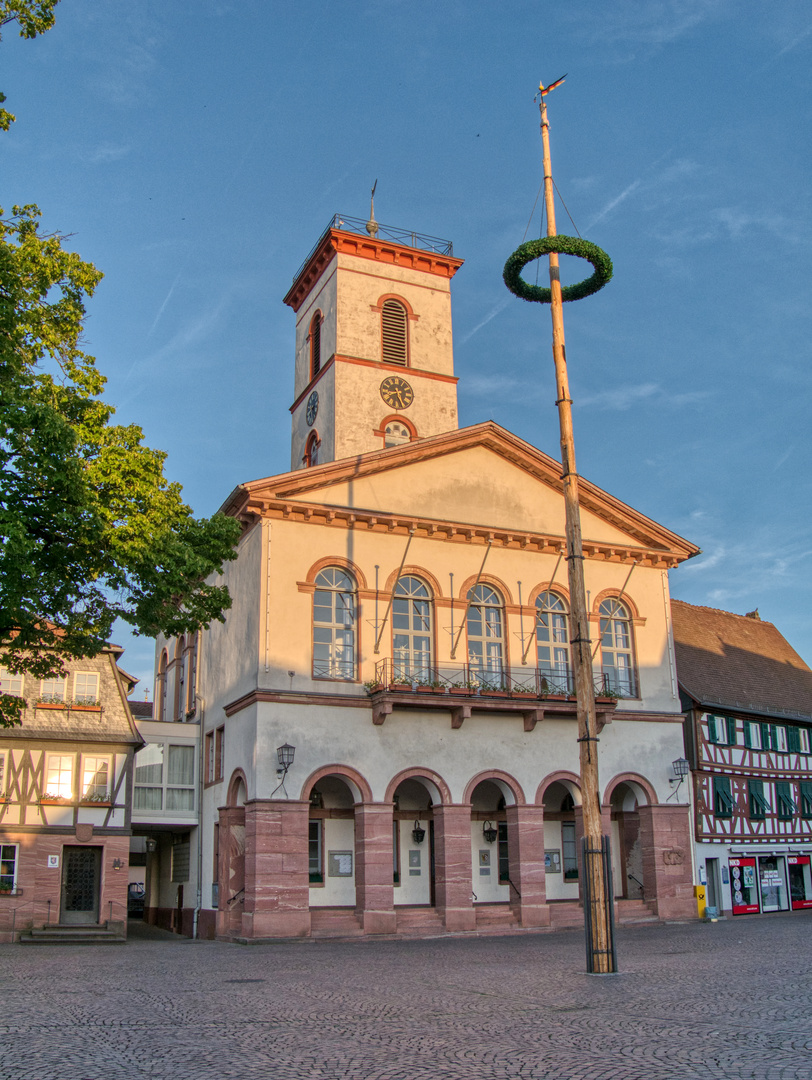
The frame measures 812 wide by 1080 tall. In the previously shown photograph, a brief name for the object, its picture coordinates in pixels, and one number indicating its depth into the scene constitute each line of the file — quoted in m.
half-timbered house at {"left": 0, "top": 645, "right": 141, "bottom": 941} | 25.17
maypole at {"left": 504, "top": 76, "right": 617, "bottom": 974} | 13.05
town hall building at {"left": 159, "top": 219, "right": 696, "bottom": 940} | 24.20
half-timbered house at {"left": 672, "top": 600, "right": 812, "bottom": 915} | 32.91
